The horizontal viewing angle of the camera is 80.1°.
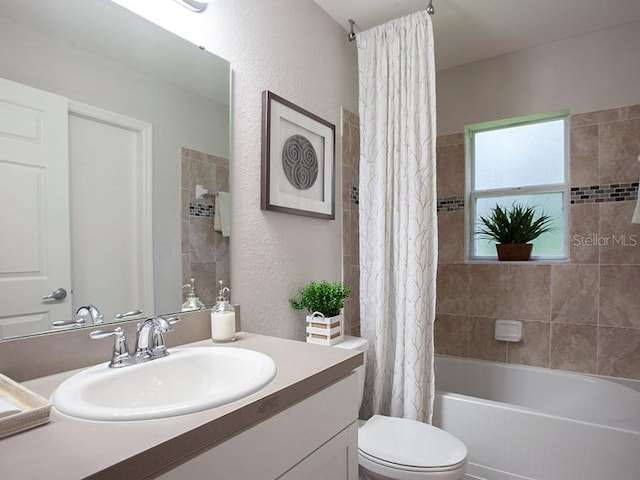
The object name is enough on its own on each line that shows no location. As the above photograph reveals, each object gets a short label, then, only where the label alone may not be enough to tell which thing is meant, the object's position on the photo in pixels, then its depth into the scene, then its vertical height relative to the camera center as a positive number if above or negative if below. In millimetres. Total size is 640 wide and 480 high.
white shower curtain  1903 +109
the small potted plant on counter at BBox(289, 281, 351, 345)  1770 -349
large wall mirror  920 +205
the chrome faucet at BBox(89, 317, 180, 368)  1004 -296
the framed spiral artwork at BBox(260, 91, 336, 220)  1671 +370
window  2576 +442
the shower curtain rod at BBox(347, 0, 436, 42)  2223 +1204
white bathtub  1648 -959
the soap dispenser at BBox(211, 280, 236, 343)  1299 -300
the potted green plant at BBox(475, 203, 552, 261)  2578 +29
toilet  1381 -847
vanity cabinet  708 -466
